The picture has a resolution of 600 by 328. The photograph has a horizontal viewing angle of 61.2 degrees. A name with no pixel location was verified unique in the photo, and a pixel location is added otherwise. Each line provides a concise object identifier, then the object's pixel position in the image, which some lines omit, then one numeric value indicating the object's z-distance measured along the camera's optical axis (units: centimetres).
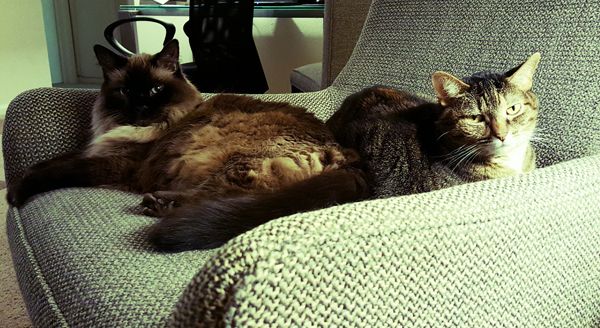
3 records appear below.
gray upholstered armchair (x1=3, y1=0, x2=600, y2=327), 47
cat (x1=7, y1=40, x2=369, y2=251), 81
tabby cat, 106
